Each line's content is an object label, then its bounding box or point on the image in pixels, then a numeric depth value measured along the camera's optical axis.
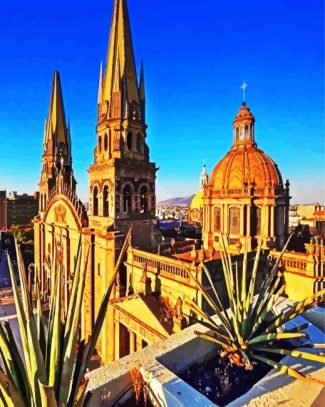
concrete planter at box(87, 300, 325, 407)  3.28
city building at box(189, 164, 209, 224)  41.91
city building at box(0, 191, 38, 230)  57.75
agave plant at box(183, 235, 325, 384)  4.30
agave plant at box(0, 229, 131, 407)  2.60
